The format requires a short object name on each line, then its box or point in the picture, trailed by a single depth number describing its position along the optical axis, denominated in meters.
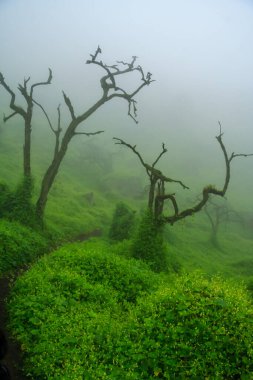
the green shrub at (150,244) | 23.39
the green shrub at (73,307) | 10.91
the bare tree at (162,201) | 24.50
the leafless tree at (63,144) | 27.88
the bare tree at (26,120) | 27.84
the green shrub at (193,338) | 10.40
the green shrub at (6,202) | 26.59
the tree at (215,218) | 56.47
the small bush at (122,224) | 33.03
